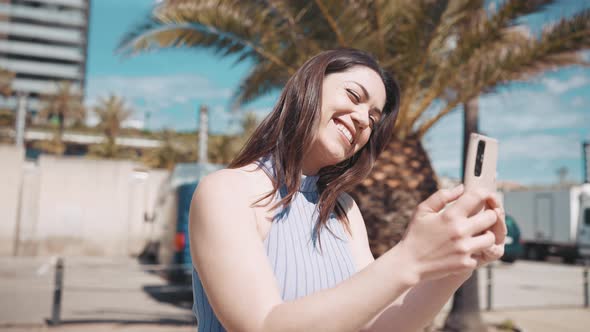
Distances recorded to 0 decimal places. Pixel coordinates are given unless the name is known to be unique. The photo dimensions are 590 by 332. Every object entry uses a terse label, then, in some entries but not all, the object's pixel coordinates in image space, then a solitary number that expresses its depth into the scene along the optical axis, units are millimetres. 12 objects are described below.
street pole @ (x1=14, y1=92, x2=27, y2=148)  20344
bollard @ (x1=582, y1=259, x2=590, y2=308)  8844
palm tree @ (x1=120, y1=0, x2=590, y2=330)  5254
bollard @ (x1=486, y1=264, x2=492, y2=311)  8062
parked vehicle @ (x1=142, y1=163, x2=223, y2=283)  8711
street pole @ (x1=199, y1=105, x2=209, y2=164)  16328
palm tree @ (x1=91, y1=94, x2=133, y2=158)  44656
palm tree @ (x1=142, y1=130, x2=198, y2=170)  32844
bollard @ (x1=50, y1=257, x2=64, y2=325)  6652
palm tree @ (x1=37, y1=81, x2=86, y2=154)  45375
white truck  17312
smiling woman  834
